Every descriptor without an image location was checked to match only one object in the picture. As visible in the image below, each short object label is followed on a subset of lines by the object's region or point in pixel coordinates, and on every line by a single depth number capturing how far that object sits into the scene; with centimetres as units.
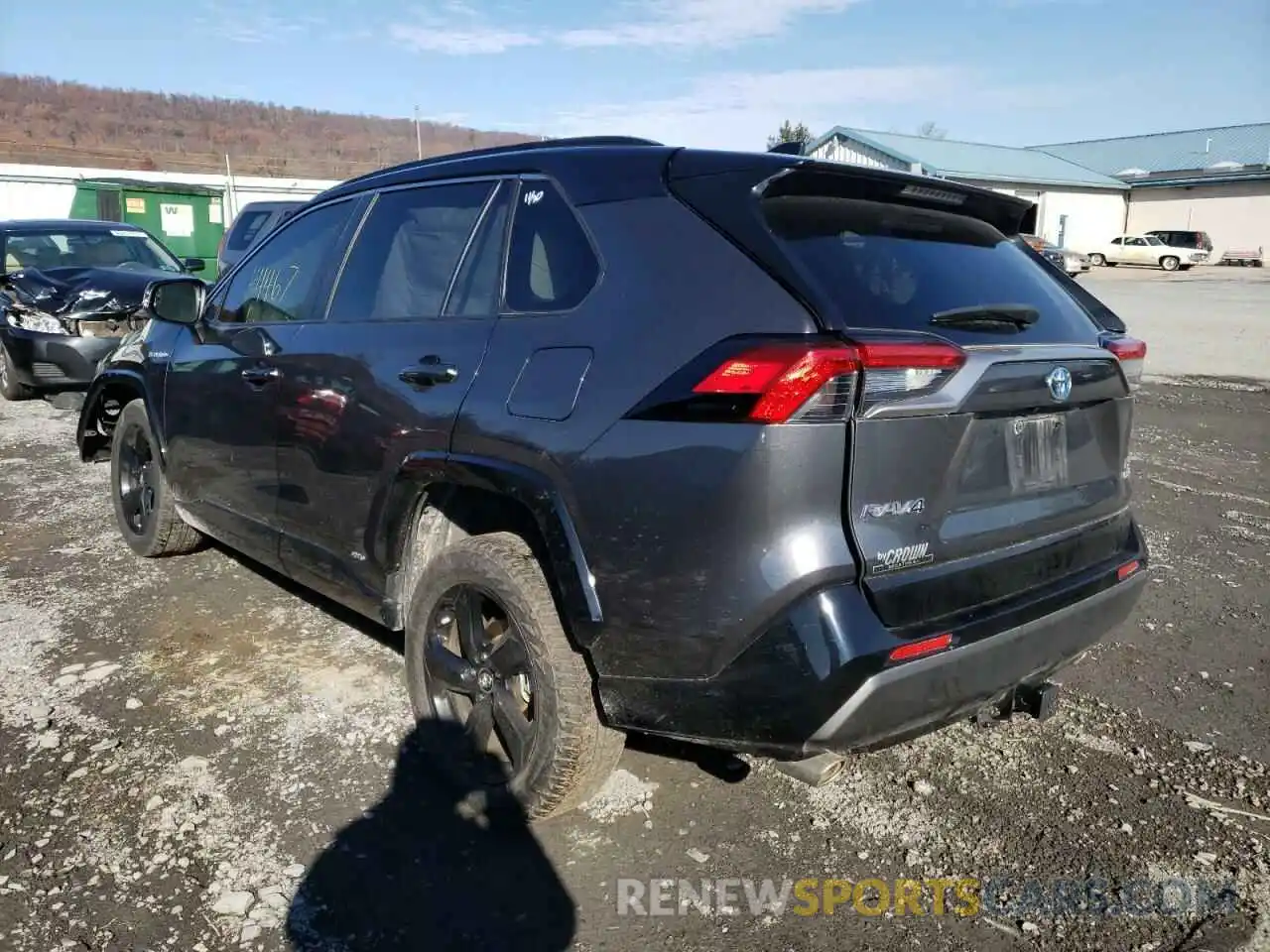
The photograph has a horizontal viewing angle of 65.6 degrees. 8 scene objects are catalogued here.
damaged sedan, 856
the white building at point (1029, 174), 3994
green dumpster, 1961
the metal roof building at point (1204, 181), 4534
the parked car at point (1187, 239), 4275
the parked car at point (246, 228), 1380
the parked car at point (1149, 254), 4253
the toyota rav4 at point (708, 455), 218
